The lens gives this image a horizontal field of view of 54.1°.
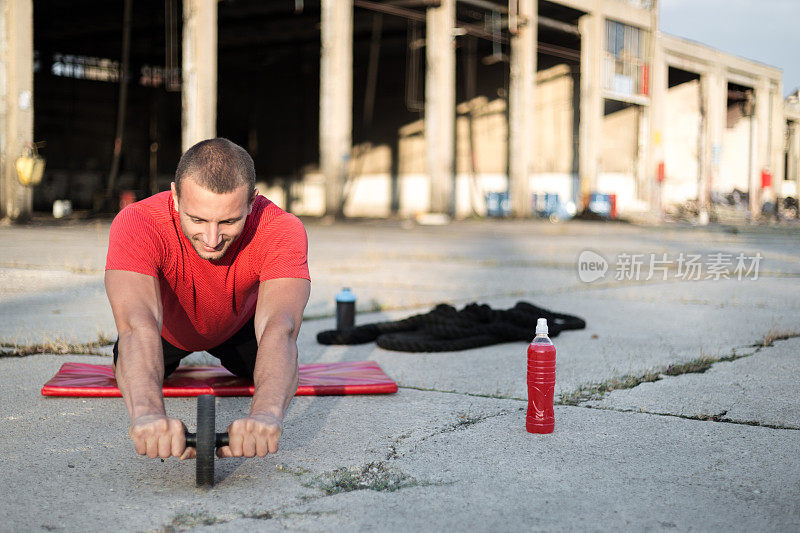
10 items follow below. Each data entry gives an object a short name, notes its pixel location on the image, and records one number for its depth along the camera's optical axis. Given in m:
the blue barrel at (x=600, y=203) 29.69
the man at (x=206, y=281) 2.25
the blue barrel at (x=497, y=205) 29.84
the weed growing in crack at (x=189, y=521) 2.02
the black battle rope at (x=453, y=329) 4.49
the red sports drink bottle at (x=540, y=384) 2.85
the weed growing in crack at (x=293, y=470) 2.46
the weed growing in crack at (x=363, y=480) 2.32
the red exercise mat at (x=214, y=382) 3.33
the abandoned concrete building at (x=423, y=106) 27.42
